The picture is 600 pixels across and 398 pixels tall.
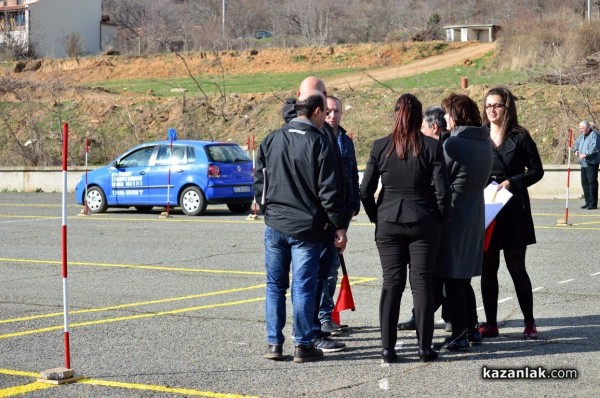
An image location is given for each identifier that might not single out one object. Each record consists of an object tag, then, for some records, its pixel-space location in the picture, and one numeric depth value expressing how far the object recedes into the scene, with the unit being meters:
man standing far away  33.82
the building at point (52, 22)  135.92
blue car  32.99
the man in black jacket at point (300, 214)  11.23
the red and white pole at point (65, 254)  10.54
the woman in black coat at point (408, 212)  11.24
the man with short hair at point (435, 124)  12.22
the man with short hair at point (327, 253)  11.34
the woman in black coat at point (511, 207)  12.59
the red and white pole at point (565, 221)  27.46
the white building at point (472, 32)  105.81
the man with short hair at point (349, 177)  12.93
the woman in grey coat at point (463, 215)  11.91
